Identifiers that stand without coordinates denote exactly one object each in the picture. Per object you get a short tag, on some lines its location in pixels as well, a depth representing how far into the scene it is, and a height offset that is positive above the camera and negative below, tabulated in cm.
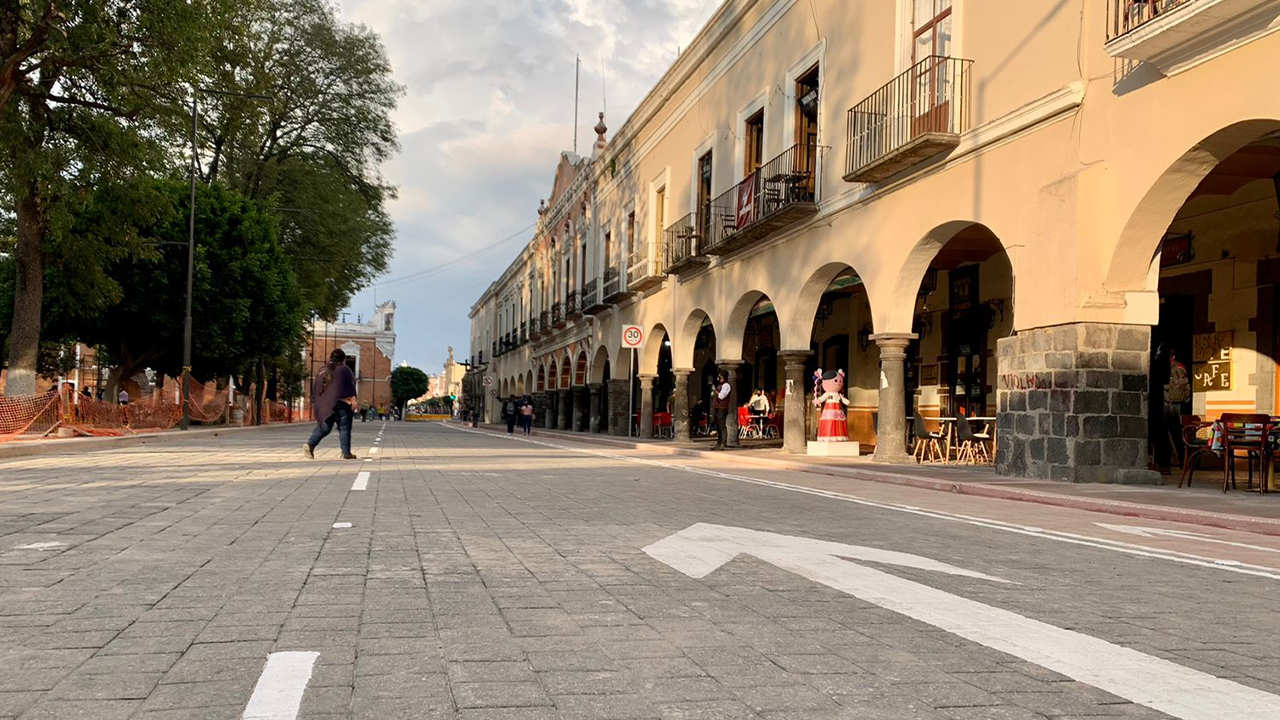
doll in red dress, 1859 -7
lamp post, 2794 +193
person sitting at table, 2854 +9
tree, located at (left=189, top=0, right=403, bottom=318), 3506 +951
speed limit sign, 2695 +189
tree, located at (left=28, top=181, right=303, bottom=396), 3177 +338
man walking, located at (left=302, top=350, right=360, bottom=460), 1507 +7
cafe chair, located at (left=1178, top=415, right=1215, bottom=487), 1128 -31
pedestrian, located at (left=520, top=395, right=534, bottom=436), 3639 -41
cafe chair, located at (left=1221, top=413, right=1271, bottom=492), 1041 -23
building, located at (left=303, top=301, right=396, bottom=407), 11538 +607
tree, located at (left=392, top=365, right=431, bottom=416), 14188 +258
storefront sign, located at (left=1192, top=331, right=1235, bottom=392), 1420 +81
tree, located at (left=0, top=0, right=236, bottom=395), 1697 +557
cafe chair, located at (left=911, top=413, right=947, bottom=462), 1723 -58
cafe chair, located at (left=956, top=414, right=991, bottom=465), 1641 -58
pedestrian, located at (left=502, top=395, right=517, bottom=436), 3616 -30
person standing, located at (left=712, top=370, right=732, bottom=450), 2158 +3
